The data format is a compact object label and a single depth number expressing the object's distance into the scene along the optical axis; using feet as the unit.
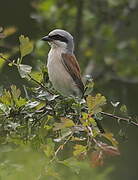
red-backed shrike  26.50
